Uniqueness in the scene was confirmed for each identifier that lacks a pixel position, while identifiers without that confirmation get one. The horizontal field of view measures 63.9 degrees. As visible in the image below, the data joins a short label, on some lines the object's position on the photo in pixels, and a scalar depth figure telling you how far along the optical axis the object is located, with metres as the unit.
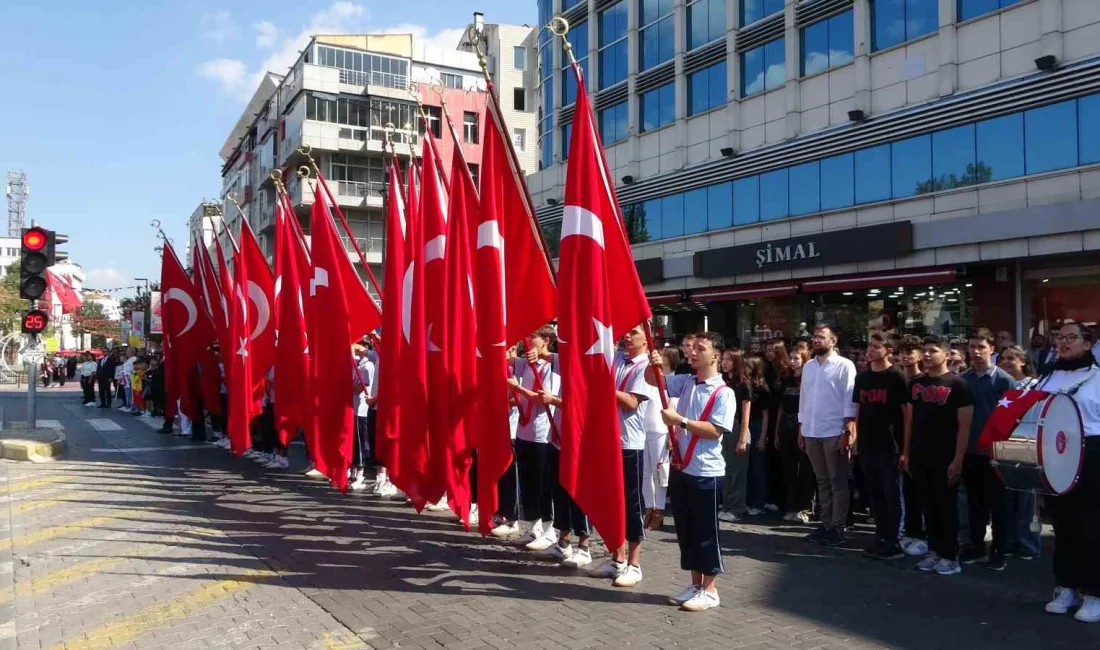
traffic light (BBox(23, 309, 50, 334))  15.60
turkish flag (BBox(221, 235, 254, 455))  12.16
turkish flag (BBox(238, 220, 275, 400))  12.59
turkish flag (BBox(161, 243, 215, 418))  14.88
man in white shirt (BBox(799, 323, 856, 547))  8.23
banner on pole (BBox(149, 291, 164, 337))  31.17
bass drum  5.88
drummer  5.95
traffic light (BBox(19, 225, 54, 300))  14.59
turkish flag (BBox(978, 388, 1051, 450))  6.31
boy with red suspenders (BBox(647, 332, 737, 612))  6.20
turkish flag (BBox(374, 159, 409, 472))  8.97
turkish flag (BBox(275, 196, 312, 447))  11.18
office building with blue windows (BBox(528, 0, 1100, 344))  18.55
